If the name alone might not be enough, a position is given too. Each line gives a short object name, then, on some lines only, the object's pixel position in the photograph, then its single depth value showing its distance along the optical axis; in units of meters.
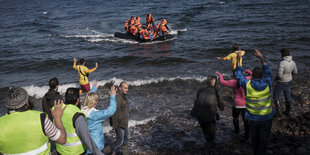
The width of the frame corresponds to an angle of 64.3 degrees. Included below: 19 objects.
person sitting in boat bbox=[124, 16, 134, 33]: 18.17
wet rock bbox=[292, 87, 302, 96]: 7.75
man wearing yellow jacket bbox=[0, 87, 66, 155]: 2.52
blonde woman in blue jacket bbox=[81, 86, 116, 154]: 3.55
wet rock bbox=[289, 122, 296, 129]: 5.54
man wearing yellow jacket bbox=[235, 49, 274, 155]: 3.89
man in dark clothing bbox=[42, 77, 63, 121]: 4.57
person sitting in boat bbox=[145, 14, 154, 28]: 17.95
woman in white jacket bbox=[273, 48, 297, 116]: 5.61
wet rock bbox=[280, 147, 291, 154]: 4.55
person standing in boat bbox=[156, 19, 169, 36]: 17.84
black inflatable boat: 18.05
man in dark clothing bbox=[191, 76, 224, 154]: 4.33
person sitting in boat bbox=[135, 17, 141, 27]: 17.72
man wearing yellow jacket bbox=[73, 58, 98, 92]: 7.51
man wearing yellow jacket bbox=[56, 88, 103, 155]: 3.13
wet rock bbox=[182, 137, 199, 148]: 5.39
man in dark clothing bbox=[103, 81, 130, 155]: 4.39
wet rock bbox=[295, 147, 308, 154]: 4.47
